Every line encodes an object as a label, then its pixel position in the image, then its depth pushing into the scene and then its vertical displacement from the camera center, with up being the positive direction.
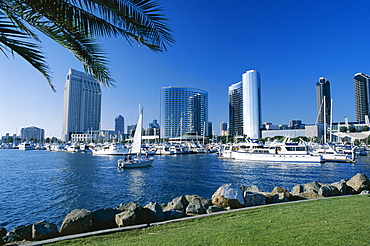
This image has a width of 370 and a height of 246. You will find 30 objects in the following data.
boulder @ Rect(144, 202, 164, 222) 9.44 -3.06
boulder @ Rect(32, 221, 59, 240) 7.92 -3.21
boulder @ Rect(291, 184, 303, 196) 16.34 -3.57
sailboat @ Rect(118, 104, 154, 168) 39.22 -3.36
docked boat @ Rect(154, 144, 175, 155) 84.62 -4.13
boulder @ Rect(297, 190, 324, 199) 13.05 -3.18
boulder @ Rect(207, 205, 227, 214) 10.15 -3.08
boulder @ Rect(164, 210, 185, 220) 9.82 -3.21
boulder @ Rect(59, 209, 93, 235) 8.27 -3.04
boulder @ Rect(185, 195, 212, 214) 10.48 -3.12
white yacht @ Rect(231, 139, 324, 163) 48.94 -3.16
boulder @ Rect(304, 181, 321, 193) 15.45 -3.25
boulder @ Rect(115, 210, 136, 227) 8.59 -2.96
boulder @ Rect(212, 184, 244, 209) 10.96 -2.79
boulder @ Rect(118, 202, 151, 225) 9.24 -3.00
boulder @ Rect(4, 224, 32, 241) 7.93 -3.27
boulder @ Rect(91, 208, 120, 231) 9.01 -3.16
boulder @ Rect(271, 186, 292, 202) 12.38 -3.15
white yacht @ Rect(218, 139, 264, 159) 58.38 -2.32
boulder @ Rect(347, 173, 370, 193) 15.02 -2.89
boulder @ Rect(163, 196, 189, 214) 11.07 -3.26
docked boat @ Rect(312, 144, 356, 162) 52.00 -3.84
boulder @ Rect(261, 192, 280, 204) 12.10 -3.12
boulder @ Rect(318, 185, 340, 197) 13.64 -3.06
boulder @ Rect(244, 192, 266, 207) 11.34 -2.95
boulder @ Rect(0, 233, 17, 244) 7.63 -3.31
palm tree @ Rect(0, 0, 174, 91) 4.26 +2.41
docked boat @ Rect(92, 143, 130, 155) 80.06 -3.58
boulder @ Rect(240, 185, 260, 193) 16.28 -3.53
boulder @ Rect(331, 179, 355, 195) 14.72 -3.19
